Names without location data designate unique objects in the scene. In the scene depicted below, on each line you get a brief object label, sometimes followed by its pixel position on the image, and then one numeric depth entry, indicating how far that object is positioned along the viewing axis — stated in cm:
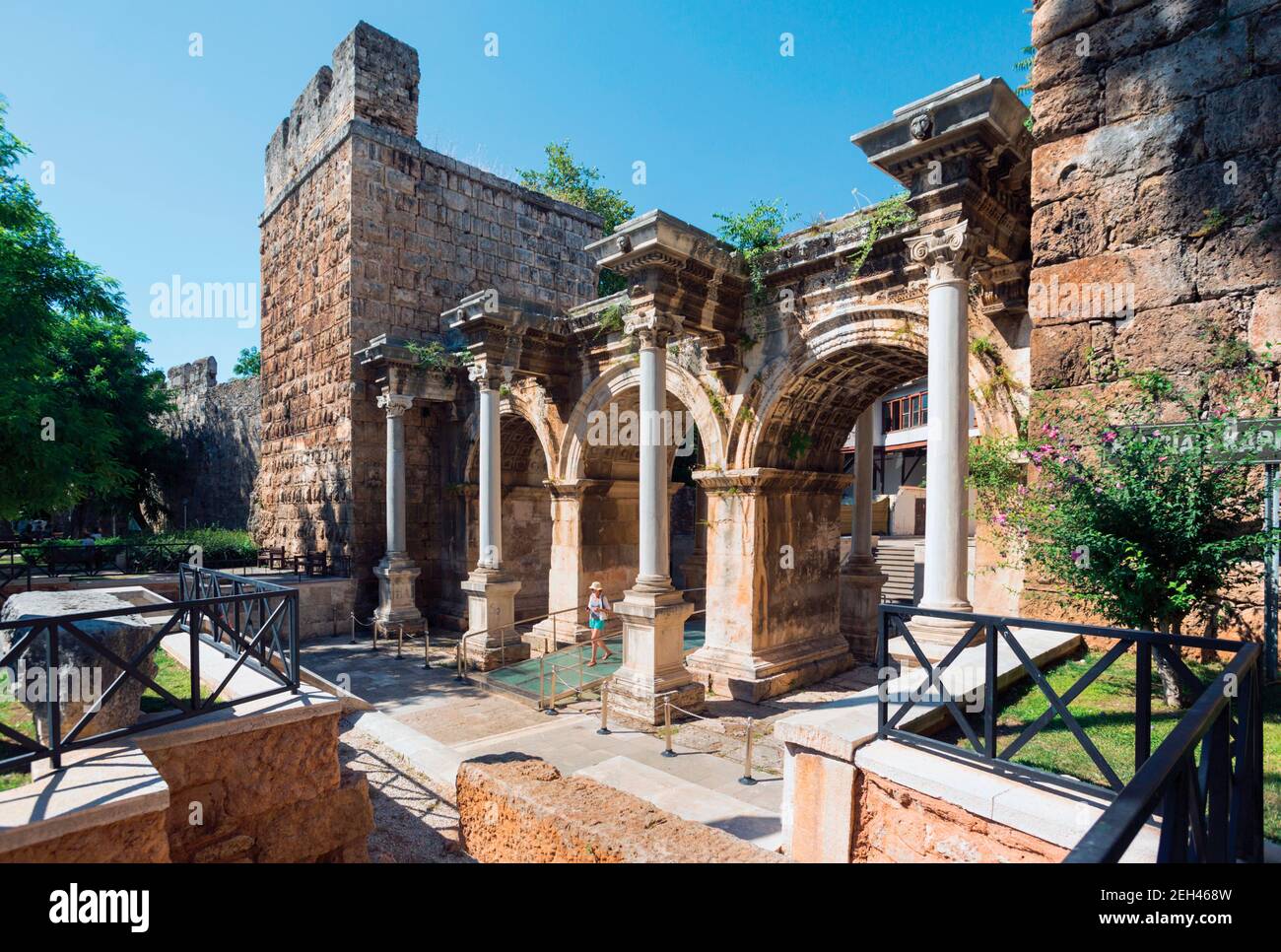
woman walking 1081
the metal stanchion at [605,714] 816
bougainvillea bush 376
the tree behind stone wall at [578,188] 2541
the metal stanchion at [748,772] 649
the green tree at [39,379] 909
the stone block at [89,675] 378
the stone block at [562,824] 347
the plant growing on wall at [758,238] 958
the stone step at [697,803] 525
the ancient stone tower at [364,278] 1465
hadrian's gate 643
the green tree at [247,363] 4291
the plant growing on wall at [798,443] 1025
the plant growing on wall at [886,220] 784
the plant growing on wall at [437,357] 1378
